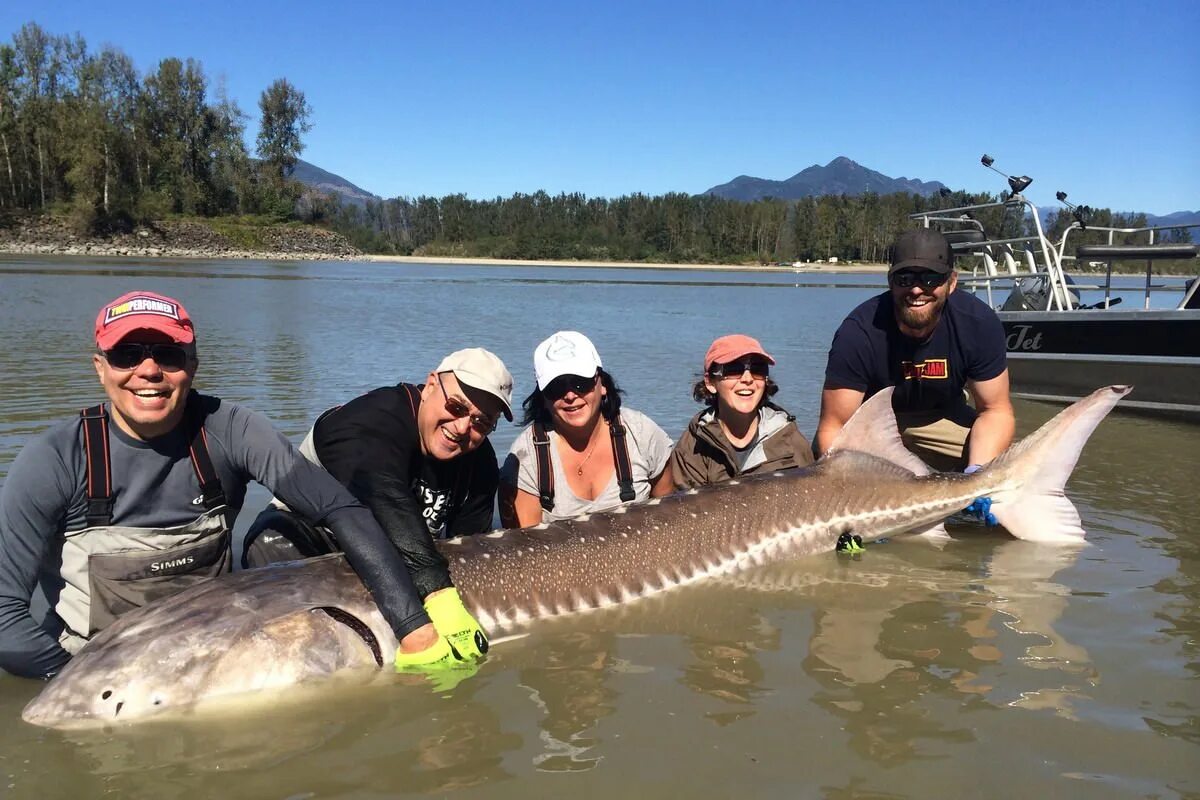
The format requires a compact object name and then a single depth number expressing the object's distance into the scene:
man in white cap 3.29
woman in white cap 4.34
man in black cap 5.00
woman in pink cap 4.81
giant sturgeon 2.91
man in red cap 2.99
